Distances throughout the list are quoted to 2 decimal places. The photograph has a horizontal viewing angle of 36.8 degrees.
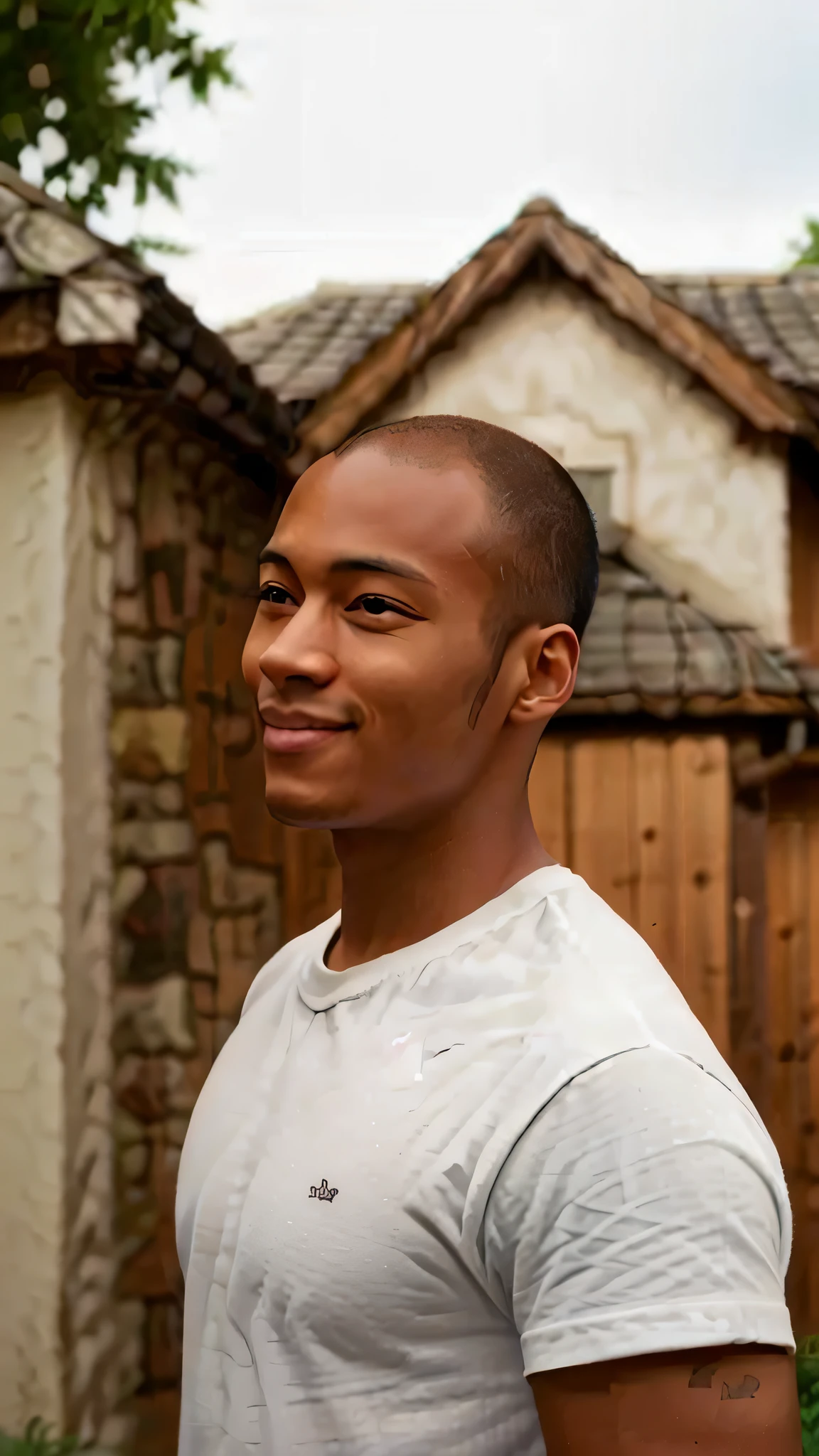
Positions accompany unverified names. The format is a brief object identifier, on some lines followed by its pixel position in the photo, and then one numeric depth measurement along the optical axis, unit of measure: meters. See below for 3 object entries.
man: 0.82
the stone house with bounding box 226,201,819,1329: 3.10
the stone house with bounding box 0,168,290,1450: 2.32
